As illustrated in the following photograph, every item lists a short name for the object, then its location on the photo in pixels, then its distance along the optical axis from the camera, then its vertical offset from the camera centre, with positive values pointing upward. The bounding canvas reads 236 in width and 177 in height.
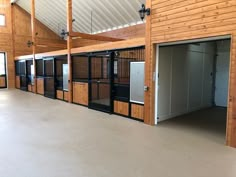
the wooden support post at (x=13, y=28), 13.67 +2.81
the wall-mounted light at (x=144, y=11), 4.97 +1.42
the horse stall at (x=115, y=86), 5.57 -0.41
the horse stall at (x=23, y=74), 12.38 -0.10
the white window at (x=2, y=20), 13.32 +3.26
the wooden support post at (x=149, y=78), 5.02 -0.13
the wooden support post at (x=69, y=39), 8.12 +1.27
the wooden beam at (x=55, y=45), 13.33 +1.75
